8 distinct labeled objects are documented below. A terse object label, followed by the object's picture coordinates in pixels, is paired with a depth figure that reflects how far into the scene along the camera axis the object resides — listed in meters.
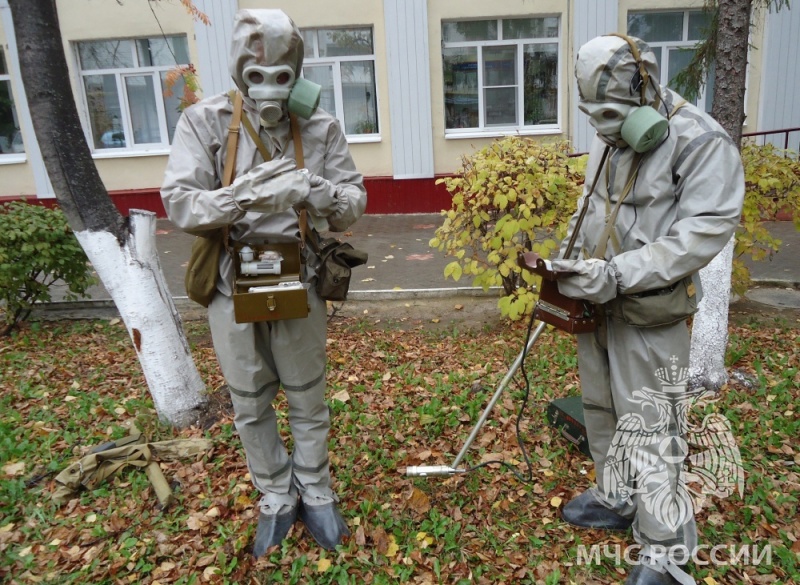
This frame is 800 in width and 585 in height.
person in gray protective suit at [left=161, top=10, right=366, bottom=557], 2.20
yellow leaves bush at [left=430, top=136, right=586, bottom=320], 4.79
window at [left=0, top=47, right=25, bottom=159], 11.68
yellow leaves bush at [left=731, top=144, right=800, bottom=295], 4.86
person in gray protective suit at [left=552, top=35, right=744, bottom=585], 2.05
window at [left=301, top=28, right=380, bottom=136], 11.13
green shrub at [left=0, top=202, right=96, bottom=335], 5.32
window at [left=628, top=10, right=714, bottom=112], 10.95
